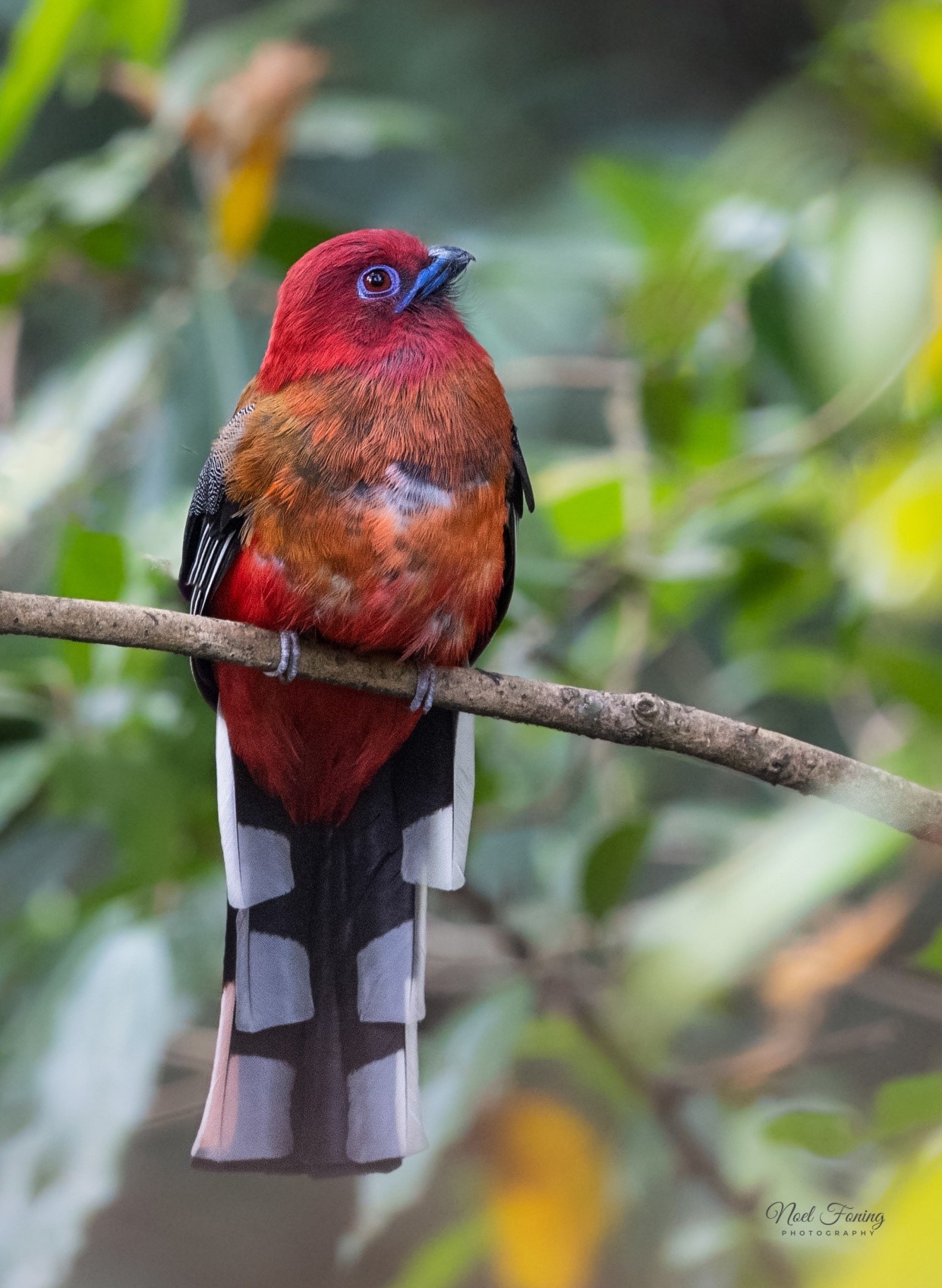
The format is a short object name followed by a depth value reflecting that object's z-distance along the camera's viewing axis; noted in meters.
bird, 4.05
